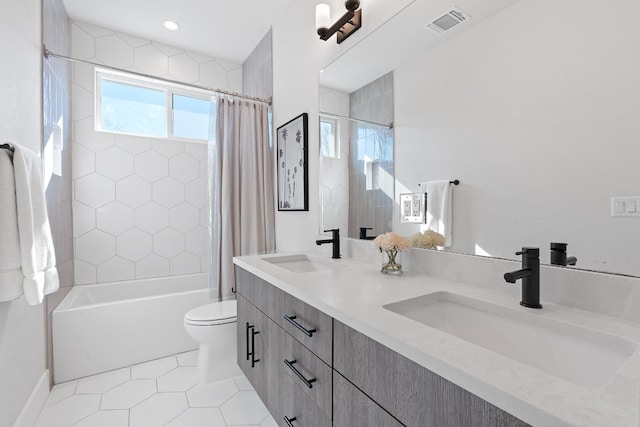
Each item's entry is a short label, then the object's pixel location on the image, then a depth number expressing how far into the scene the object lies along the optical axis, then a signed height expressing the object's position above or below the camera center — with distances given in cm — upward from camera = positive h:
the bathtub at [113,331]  190 -84
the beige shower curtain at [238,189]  229 +18
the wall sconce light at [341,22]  150 +103
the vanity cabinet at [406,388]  50 -37
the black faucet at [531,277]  80 -19
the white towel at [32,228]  114 -7
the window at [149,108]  265 +102
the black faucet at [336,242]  167 -18
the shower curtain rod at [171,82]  180 +96
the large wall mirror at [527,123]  73 +27
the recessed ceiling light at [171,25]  243 +159
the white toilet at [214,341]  185 -85
